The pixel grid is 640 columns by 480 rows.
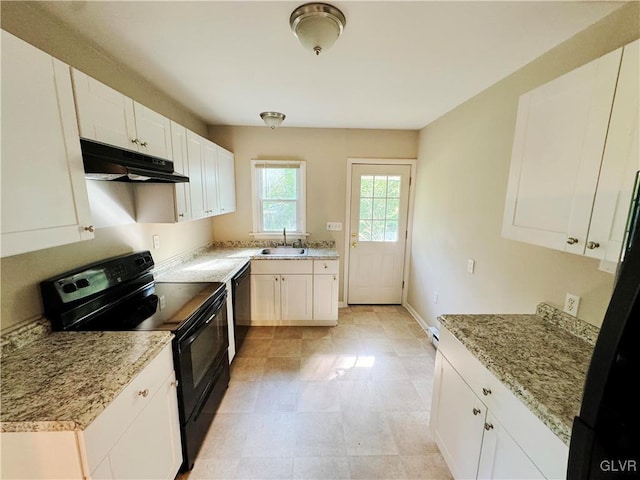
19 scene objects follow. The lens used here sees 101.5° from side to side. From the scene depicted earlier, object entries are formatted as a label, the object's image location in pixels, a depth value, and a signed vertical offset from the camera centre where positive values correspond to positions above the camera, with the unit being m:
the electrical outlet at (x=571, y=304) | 1.40 -0.54
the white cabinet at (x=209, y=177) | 2.34 +0.22
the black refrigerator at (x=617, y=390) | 0.54 -0.40
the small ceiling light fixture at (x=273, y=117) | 2.76 +0.87
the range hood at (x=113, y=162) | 1.22 +0.17
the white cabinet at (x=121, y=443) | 0.82 -0.87
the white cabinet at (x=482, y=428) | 0.90 -0.95
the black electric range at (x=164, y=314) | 1.37 -0.68
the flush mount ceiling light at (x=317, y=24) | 1.23 +0.85
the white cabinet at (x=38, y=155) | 0.90 +0.15
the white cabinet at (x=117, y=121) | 1.20 +0.43
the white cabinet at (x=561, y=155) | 0.96 +0.20
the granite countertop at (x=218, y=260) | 2.25 -0.67
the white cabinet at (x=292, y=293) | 3.13 -1.14
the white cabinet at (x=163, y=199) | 1.98 -0.01
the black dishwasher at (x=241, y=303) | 2.54 -1.09
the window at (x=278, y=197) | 3.56 +0.03
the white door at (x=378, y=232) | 3.65 -0.45
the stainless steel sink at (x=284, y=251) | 3.37 -0.69
